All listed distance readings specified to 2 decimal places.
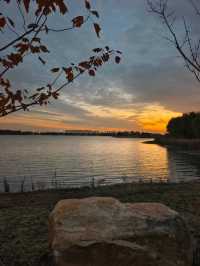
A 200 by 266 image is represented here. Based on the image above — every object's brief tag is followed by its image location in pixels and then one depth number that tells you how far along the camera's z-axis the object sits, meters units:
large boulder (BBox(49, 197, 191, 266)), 2.98
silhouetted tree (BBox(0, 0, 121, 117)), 1.87
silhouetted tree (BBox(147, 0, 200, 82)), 3.58
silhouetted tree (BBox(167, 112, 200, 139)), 70.00
